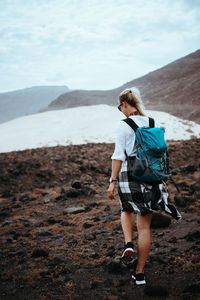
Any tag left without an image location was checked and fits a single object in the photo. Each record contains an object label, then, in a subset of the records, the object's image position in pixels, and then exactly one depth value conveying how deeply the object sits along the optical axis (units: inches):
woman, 98.8
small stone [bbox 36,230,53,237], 170.2
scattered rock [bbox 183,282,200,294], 93.0
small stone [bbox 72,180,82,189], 280.2
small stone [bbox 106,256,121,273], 115.1
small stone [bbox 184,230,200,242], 139.5
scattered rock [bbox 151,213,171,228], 163.5
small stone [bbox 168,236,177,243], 141.1
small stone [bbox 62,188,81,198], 261.1
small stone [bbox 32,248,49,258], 135.9
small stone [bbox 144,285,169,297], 95.2
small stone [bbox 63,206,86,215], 214.1
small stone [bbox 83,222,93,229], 178.4
